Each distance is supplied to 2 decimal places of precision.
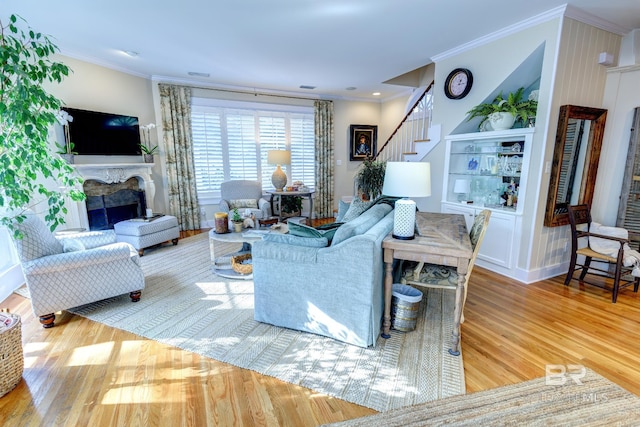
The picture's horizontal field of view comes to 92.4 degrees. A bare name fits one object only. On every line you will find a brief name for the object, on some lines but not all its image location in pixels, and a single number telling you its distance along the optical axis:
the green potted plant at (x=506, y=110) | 3.27
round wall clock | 3.78
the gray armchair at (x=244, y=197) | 5.33
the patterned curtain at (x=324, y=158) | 6.54
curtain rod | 5.48
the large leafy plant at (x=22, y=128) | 1.69
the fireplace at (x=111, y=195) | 4.25
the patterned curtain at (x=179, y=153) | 5.23
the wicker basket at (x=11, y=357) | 1.77
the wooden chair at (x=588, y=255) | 2.92
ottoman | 4.14
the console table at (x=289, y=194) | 5.74
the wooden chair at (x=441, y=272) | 2.32
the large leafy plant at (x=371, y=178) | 5.82
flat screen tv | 4.20
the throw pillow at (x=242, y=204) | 5.33
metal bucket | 2.32
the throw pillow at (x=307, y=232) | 2.37
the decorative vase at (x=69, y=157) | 4.13
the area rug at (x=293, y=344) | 1.86
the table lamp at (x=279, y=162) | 5.70
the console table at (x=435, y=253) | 2.03
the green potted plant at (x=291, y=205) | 6.18
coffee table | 3.48
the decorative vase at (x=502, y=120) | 3.38
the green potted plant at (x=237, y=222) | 3.74
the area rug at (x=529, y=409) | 1.63
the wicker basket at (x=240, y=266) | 3.49
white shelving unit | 3.40
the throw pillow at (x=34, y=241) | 2.34
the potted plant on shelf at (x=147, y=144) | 5.00
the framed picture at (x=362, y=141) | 7.00
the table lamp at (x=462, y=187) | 4.00
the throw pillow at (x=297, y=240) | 2.31
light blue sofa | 2.11
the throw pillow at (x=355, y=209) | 3.48
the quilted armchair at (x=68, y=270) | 2.38
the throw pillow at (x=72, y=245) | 2.82
